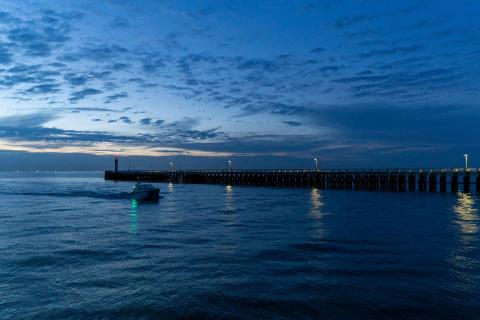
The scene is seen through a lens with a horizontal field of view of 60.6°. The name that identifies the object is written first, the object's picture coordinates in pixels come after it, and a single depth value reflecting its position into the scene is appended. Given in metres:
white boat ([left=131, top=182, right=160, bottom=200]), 62.94
